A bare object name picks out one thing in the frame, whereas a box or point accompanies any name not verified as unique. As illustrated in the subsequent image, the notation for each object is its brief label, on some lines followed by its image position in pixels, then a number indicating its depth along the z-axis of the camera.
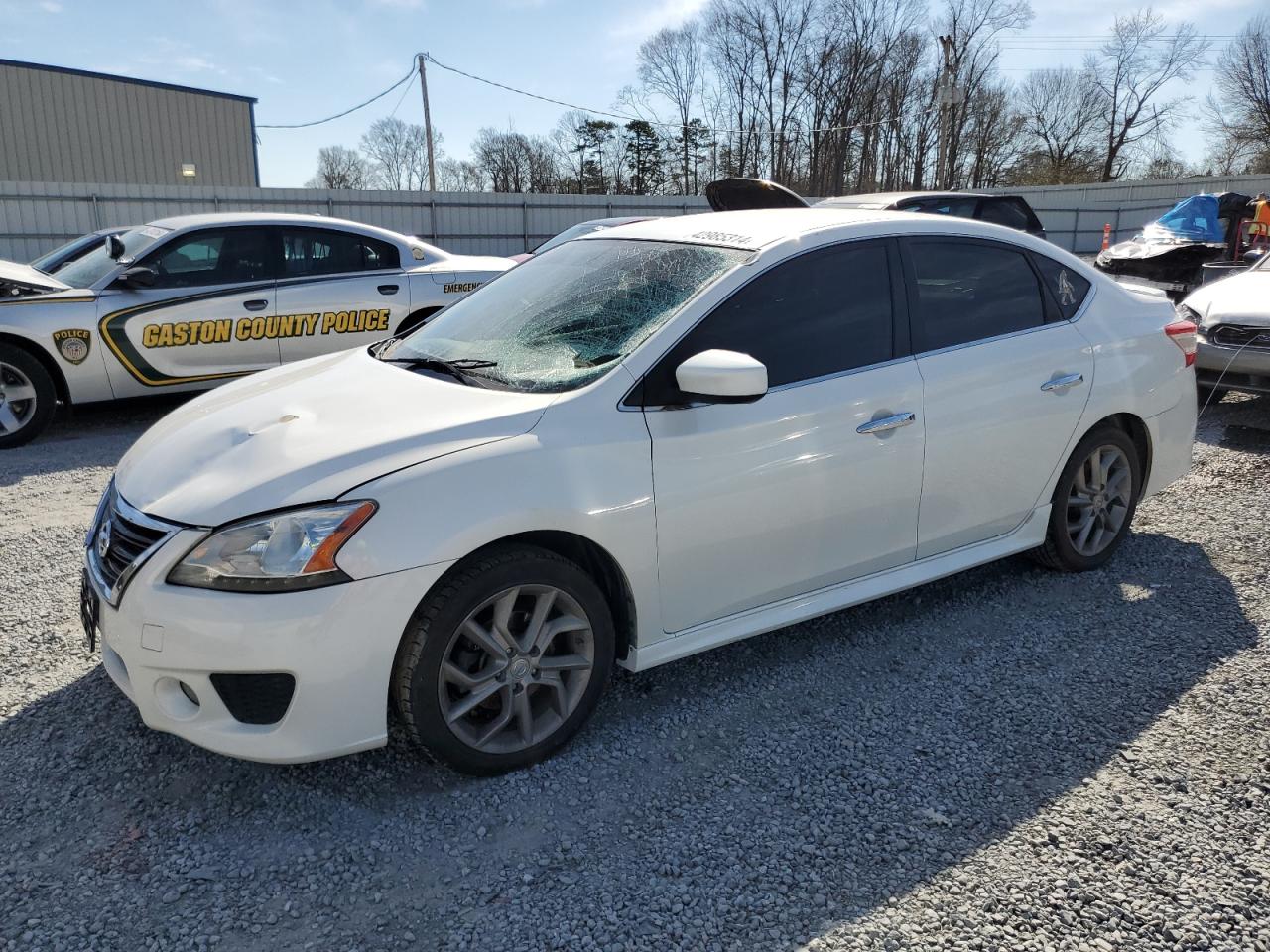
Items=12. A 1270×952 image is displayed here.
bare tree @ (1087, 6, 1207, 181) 51.97
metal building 26.36
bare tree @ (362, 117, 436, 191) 41.47
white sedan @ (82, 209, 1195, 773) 2.43
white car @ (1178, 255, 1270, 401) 6.73
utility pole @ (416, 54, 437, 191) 29.30
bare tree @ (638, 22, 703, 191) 41.53
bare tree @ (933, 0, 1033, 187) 45.56
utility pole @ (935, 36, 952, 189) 31.67
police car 6.61
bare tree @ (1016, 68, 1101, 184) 52.94
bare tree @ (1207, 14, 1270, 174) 48.59
